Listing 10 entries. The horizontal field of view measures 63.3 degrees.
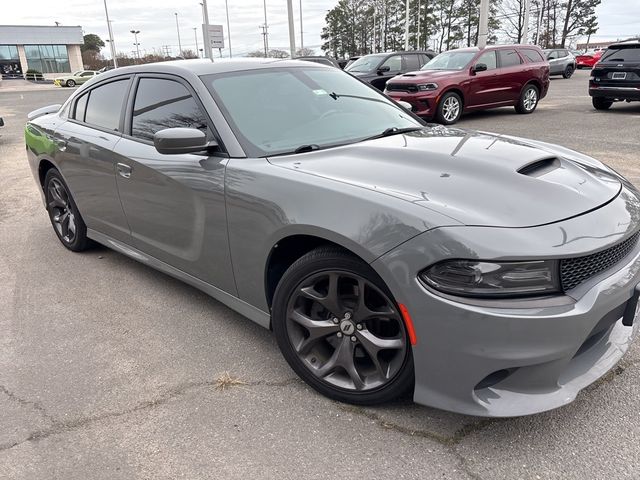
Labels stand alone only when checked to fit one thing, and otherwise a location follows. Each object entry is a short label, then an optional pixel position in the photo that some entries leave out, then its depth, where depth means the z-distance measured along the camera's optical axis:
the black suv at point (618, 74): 11.33
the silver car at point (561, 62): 28.23
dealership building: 69.12
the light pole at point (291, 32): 25.69
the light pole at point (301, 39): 61.41
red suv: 11.20
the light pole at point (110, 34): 59.19
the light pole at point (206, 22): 29.79
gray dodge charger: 1.95
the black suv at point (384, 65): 14.40
